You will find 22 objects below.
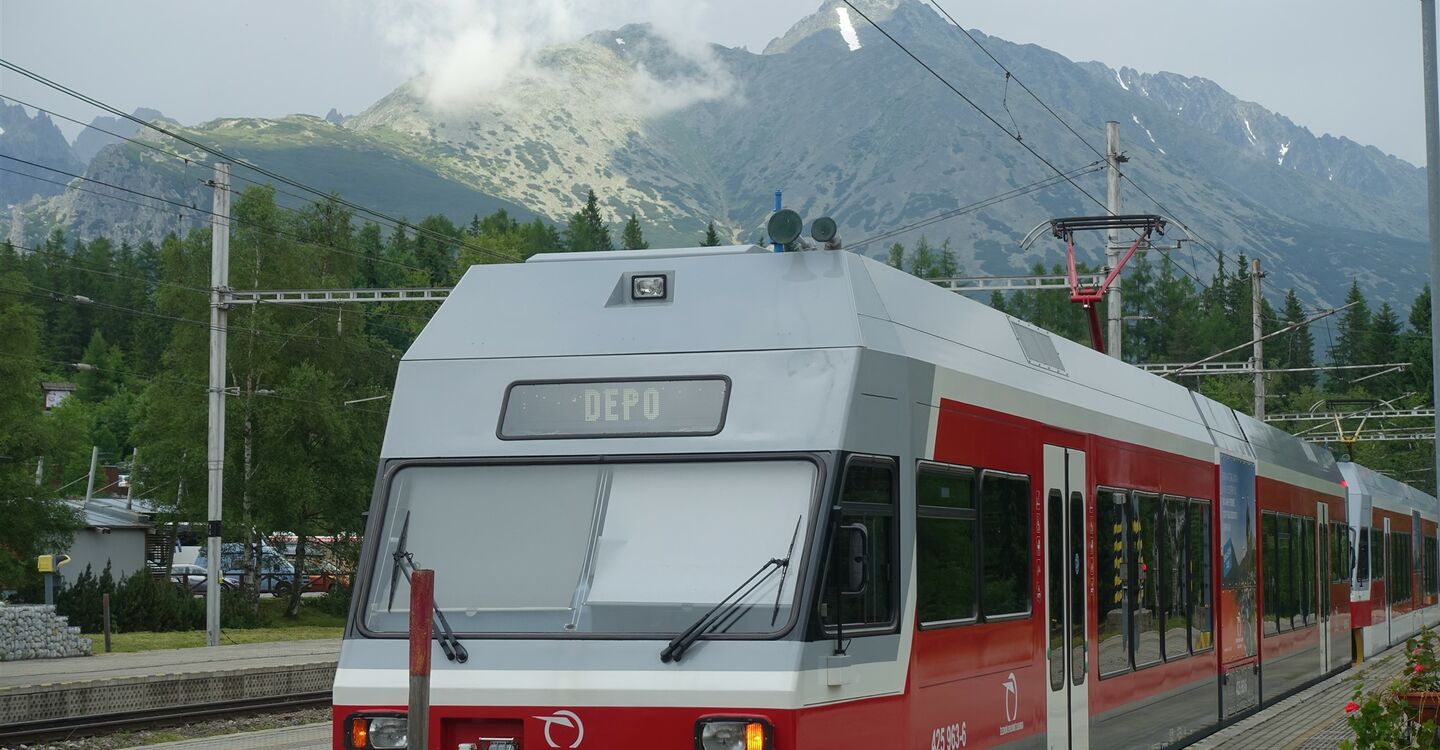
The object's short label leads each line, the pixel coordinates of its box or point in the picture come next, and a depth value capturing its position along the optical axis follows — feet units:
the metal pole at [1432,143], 46.26
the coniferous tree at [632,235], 530.88
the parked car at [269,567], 191.11
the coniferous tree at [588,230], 570.05
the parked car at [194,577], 217.75
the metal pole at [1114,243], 100.32
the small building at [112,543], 172.76
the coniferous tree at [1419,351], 455.22
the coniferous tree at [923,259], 596.29
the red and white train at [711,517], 24.86
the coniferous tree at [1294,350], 502.79
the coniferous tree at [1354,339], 514.27
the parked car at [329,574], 197.59
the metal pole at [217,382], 124.77
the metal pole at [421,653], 20.79
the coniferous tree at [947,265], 616.80
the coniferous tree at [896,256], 576.94
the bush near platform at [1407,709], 37.01
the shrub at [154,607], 142.51
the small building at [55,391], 428.15
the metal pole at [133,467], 184.24
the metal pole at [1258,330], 140.31
